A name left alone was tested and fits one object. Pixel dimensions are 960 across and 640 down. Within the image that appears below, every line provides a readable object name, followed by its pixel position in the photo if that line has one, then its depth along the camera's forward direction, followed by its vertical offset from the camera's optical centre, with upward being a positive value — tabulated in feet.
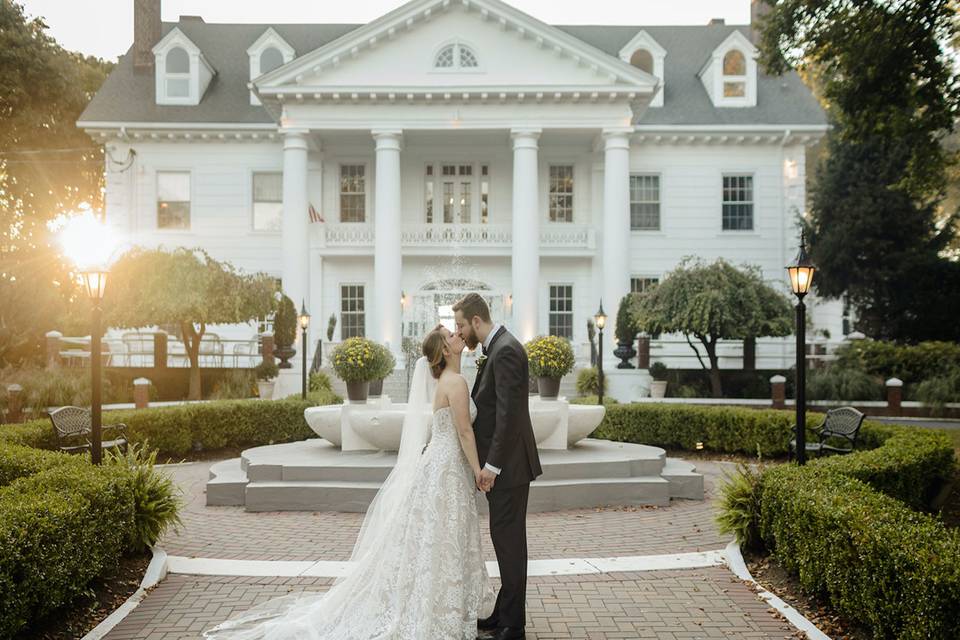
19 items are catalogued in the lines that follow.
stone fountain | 34.01 -6.02
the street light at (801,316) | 30.60 +0.72
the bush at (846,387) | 70.13 -4.47
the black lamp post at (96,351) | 29.73 -0.72
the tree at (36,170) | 94.53 +21.95
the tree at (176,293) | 72.13 +3.48
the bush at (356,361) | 46.32 -1.60
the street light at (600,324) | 62.49 +0.72
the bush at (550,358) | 44.96 -1.35
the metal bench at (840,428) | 40.81 -4.76
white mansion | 89.86 +19.78
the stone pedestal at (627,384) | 79.66 -4.86
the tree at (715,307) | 72.38 +2.42
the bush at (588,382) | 78.02 -4.63
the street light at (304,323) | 64.01 +0.77
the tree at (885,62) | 44.42 +15.25
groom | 18.12 -2.77
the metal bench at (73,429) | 39.06 -4.73
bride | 18.26 -5.21
